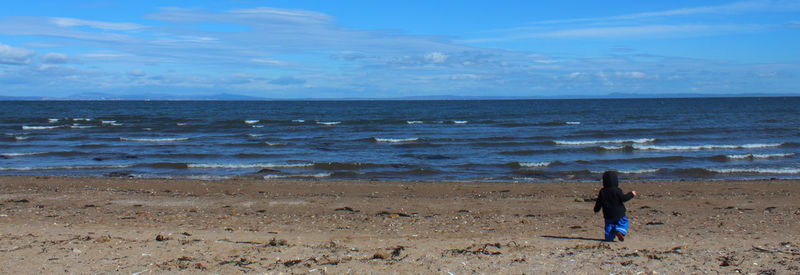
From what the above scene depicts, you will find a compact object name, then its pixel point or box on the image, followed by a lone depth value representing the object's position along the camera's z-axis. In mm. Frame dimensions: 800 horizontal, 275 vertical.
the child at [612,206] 7746
